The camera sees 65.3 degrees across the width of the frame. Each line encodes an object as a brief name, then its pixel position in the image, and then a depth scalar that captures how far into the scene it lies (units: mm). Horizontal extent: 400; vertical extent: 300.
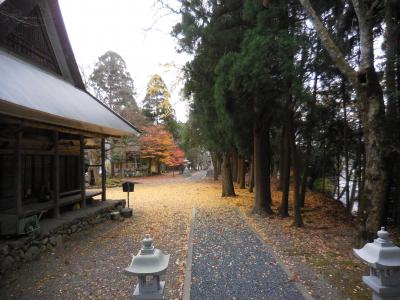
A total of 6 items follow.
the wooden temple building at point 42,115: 5984
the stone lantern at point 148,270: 2494
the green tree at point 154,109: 40188
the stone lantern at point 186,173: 37278
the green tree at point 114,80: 31894
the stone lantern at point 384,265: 2682
